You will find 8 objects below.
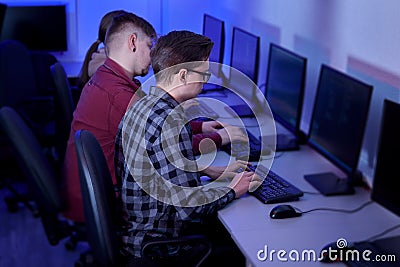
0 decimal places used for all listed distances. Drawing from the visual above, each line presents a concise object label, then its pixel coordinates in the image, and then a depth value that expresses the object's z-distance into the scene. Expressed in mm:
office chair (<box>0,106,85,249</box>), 2666
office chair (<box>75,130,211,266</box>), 2223
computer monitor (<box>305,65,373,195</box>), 2404
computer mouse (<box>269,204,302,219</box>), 2287
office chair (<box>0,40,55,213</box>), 4055
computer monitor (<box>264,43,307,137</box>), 2918
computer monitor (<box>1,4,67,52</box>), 4852
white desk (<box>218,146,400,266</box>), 2092
